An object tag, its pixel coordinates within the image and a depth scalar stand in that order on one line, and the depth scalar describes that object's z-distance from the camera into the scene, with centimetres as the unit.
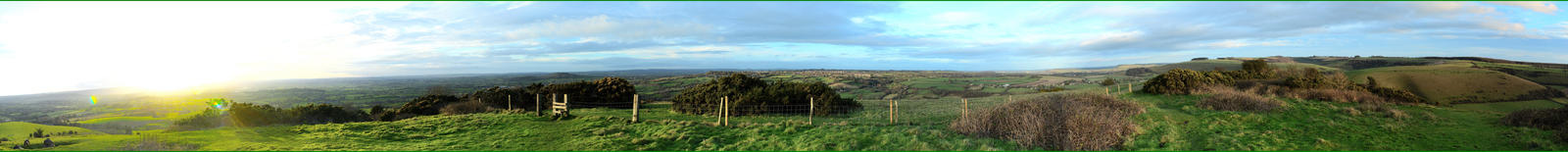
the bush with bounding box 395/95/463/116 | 2256
